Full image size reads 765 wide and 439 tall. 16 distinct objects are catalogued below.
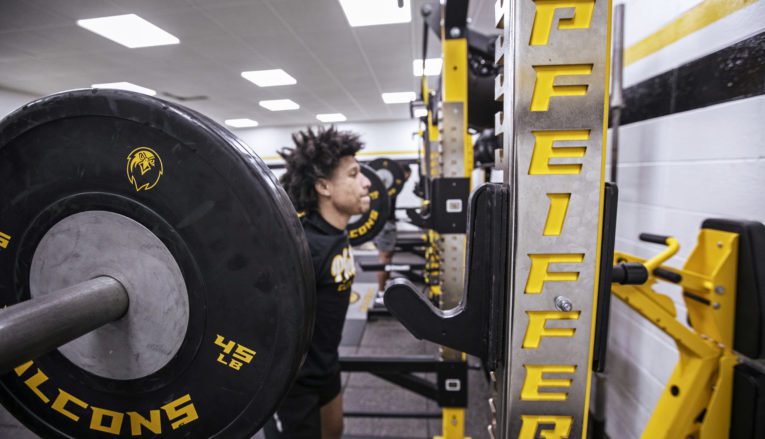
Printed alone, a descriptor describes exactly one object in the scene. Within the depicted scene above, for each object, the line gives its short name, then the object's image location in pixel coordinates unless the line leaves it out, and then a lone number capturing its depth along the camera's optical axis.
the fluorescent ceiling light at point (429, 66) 4.85
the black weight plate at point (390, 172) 5.20
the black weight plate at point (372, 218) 3.36
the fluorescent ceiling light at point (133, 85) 4.96
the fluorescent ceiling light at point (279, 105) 6.82
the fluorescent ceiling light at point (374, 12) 3.12
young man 1.26
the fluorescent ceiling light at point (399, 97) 6.56
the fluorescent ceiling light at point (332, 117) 8.38
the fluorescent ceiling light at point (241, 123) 8.75
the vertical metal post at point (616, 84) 1.53
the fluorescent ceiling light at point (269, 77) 4.88
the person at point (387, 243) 4.33
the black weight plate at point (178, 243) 0.46
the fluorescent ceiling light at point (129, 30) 3.07
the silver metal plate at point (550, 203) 0.40
